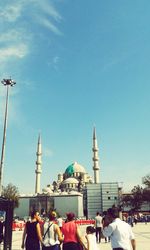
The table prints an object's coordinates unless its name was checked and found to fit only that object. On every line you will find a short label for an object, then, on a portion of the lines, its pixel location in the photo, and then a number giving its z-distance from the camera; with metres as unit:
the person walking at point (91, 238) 6.32
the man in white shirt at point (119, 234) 5.12
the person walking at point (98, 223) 15.00
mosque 73.56
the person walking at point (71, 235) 6.11
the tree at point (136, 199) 71.62
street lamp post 22.00
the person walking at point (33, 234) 7.13
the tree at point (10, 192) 59.97
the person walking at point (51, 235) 6.37
